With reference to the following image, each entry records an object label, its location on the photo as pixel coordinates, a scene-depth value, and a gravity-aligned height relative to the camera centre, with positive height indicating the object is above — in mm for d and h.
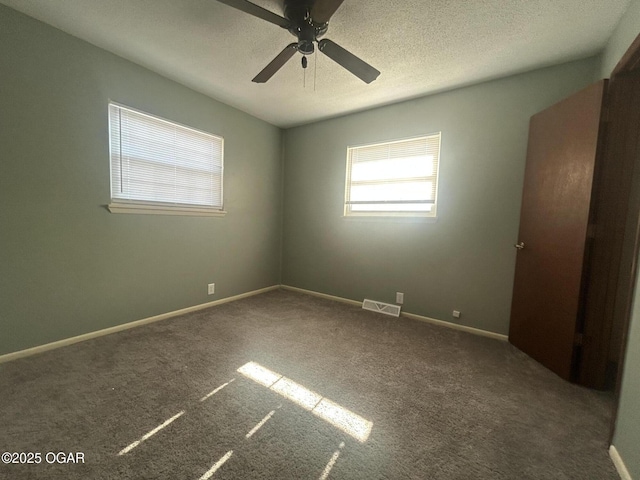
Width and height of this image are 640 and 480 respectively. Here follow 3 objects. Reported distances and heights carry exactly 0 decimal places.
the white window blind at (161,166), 2373 +551
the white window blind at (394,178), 2896 +610
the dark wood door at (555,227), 1772 +40
